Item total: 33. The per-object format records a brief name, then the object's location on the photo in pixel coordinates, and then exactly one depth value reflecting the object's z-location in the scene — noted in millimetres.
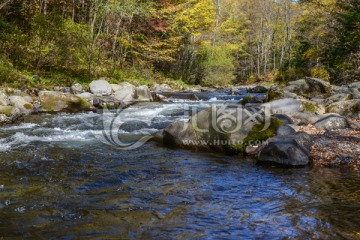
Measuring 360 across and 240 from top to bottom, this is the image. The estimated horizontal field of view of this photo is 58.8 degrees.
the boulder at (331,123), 8336
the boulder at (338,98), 11852
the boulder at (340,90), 13860
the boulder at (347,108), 10148
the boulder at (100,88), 16266
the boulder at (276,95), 13938
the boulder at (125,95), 16016
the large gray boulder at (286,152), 6027
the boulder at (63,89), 14938
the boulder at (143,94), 16828
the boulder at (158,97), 17502
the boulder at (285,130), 7170
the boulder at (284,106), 10766
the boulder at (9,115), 10031
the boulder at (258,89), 23297
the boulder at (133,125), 9883
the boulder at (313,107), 11159
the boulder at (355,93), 12238
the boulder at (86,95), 14534
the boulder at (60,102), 12625
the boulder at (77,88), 15467
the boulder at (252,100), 14905
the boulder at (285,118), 9070
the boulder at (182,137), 7434
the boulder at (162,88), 22009
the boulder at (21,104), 11531
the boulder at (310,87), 16484
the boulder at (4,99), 10908
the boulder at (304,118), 9262
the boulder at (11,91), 12061
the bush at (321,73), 21656
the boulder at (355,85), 14117
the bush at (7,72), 12992
